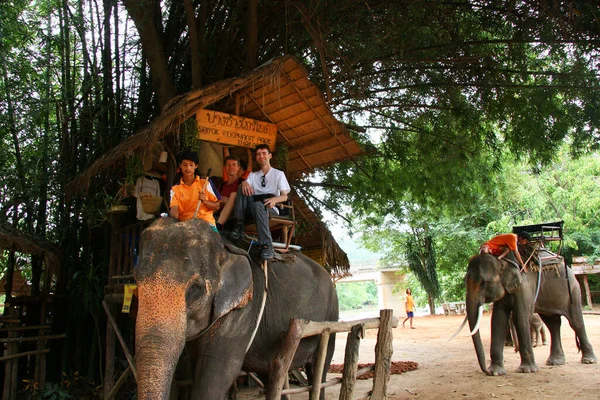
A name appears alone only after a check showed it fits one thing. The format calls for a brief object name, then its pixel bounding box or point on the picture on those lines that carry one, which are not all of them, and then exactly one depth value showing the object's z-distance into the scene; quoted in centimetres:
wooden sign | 605
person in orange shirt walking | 1869
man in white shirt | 462
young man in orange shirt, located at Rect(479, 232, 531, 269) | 820
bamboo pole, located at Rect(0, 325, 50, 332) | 659
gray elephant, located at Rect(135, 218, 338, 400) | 307
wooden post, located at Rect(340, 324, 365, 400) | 489
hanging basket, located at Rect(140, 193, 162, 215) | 564
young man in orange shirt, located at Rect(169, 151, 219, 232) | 457
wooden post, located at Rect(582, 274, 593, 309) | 2020
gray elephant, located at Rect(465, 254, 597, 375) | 778
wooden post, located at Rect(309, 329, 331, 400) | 459
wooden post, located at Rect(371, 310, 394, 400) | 525
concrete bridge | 2945
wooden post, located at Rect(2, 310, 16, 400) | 649
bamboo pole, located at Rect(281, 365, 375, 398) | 438
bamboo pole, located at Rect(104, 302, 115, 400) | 579
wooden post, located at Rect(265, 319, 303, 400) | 405
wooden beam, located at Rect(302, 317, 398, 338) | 432
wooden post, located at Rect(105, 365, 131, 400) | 505
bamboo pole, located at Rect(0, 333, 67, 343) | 652
